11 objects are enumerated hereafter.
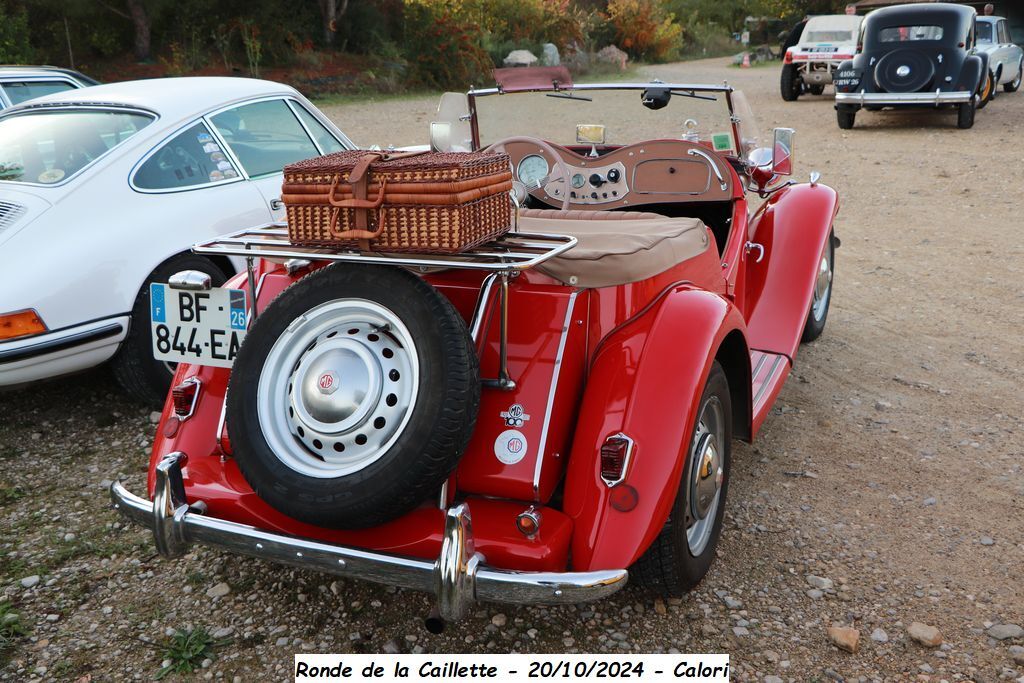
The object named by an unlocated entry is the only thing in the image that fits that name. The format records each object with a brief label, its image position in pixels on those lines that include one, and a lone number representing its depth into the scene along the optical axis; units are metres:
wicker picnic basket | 2.28
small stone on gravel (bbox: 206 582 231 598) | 2.90
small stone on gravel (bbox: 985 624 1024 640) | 2.65
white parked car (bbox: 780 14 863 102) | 16.48
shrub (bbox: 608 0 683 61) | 30.45
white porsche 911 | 3.84
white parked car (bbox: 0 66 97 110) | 7.08
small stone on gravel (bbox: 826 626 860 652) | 2.60
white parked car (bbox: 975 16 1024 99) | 15.10
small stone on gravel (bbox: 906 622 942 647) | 2.61
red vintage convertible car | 2.24
